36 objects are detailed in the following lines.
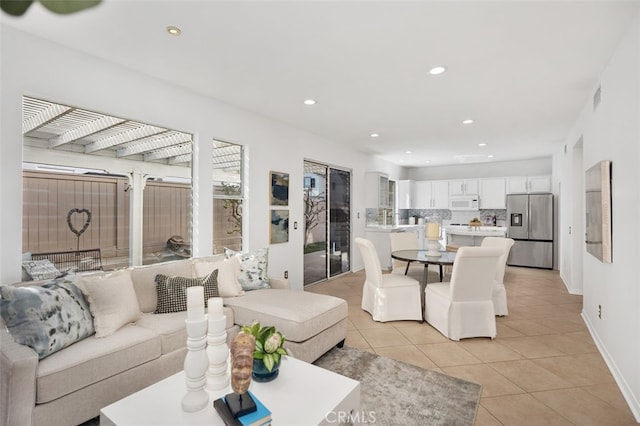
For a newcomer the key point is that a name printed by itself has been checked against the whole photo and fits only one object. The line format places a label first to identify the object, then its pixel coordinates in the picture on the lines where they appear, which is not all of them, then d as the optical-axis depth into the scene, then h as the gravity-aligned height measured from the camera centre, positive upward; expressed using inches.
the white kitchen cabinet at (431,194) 335.0 +21.5
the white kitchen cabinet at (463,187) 316.5 +27.8
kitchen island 284.5 -17.0
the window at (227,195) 150.3 +9.8
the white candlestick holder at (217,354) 66.3 -28.6
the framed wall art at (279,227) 178.9 -6.5
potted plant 68.2 -29.1
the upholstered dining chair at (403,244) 200.1 -18.2
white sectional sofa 66.5 -34.4
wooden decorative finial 59.9 -28.0
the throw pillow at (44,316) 72.7 -23.7
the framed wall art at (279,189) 178.7 +15.2
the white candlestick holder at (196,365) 60.6 -28.1
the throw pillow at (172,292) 107.3 -25.4
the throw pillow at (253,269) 134.0 -22.7
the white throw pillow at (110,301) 87.4 -24.0
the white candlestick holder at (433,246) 166.2 -16.1
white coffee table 58.1 -36.3
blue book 54.4 -34.4
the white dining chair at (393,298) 147.9 -38.2
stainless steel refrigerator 267.7 -12.3
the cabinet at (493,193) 301.3 +20.2
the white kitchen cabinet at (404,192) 340.2 +23.6
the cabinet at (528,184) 283.1 +26.8
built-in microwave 315.3 +12.3
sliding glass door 222.1 -4.7
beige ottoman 101.3 -33.7
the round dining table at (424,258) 148.4 -21.0
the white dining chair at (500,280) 153.2 -32.5
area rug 80.6 -49.7
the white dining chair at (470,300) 126.2 -34.4
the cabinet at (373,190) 274.1 +21.2
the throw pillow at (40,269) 94.7 -15.9
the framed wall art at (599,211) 99.7 +1.1
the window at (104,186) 98.3 +10.8
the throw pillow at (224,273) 121.3 -22.0
